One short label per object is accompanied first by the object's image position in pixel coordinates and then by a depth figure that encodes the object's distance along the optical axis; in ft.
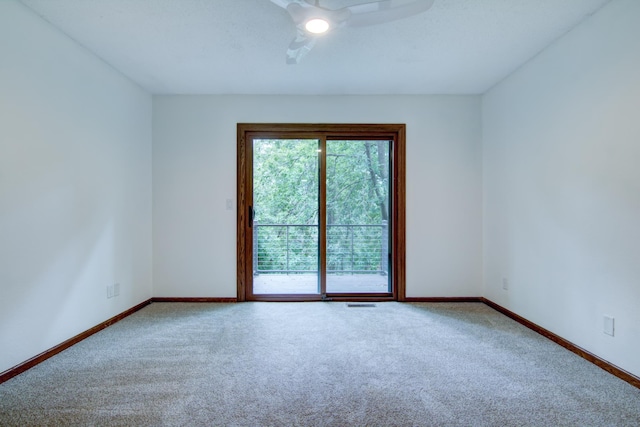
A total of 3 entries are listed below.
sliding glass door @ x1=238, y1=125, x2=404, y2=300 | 11.59
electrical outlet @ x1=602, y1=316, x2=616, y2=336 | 6.46
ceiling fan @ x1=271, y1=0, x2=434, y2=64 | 5.16
